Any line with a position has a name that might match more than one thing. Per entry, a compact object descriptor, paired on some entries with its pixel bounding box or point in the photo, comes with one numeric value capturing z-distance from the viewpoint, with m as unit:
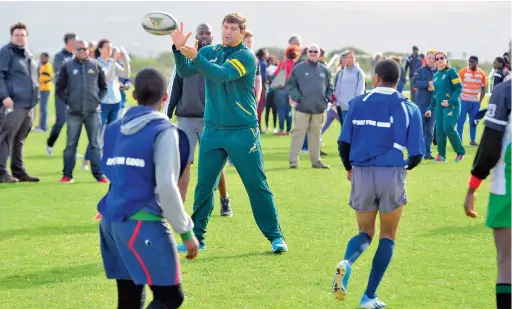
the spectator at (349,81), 17.86
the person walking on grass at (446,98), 16.80
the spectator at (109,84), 16.33
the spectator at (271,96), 24.70
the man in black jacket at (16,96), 14.22
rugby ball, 6.83
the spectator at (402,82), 28.75
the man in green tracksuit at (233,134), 8.43
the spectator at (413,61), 29.67
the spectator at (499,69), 21.08
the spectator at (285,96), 20.70
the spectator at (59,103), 17.33
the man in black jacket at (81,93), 14.25
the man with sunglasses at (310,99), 16.53
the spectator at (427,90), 18.41
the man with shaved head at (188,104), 10.18
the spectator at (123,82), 18.47
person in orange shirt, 21.00
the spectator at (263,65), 23.94
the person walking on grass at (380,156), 6.61
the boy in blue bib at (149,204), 5.04
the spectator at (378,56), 22.73
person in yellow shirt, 26.39
